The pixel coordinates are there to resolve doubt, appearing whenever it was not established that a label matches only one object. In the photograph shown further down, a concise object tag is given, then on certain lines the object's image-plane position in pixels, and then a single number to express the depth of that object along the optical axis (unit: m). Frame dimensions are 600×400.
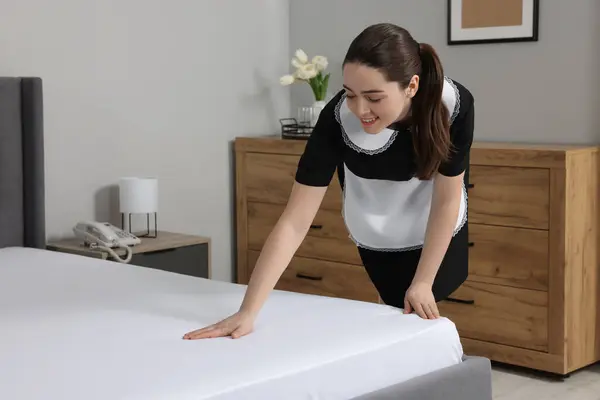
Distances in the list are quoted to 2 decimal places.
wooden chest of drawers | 3.59
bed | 1.79
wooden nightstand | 3.68
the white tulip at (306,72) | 4.45
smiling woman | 2.12
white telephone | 3.63
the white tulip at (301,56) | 4.49
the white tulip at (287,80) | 4.46
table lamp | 3.88
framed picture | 3.99
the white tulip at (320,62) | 4.47
